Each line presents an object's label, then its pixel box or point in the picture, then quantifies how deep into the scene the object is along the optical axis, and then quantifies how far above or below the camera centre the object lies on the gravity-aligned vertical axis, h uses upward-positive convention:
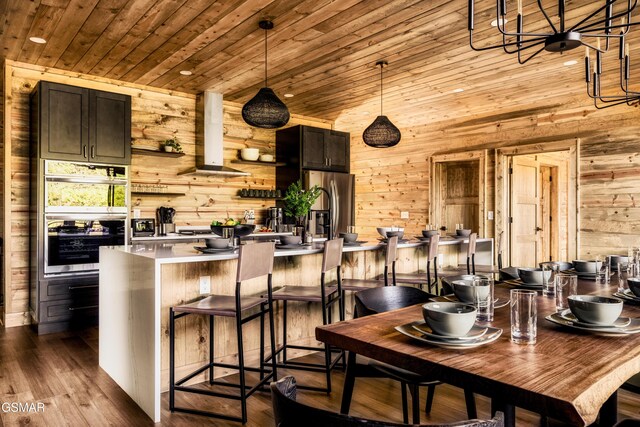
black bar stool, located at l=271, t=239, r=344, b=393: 2.90 -0.56
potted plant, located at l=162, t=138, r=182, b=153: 5.48 +0.81
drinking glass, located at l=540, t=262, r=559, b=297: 1.99 -0.33
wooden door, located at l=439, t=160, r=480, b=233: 6.81 +0.28
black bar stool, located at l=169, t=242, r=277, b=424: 2.46 -0.55
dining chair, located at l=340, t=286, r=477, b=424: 1.74 -0.63
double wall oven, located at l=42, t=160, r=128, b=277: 4.33 -0.01
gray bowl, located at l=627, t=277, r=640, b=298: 1.80 -0.30
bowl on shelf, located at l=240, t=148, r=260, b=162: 6.31 +0.82
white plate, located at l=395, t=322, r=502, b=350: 1.22 -0.36
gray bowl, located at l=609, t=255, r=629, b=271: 2.81 -0.32
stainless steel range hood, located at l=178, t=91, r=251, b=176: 5.76 +0.99
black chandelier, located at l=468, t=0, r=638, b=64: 1.61 +0.65
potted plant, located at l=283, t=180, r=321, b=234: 3.32 +0.07
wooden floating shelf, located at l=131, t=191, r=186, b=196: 5.36 +0.23
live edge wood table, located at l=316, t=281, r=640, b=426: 0.93 -0.38
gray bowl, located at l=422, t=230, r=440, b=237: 4.37 -0.21
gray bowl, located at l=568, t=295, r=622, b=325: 1.38 -0.31
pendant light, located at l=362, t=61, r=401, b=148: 4.88 +0.86
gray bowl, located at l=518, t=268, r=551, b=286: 2.16 -0.31
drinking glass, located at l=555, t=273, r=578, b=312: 1.67 -0.30
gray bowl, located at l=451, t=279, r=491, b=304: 1.58 -0.30
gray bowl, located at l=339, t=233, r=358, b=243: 3.77 -0.22
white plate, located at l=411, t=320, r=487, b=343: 1.25 -0.36
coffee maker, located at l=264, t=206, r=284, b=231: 6.41 -0.11
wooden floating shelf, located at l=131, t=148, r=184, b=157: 5.24 +0.71
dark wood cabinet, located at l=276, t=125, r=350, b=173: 6.62 +0.98
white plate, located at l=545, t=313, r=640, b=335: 1.34 -0.36
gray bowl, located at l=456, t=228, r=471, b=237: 4.86 -0.23
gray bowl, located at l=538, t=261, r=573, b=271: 2.83 -0.35
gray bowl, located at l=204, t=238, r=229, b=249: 2.81 -0.20
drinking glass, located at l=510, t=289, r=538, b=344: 1.27 -0.30
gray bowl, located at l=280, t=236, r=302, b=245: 3.26 -0.21
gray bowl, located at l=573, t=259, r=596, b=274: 2.54 -0.32
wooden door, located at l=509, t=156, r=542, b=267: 6.28 -0.01
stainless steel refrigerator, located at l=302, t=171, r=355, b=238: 6.58 +0.18
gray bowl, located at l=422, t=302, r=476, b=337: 1.25 -0.31
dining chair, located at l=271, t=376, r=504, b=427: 0.76 -0.37
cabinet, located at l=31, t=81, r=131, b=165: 4.37 +0.90
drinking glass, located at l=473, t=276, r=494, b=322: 1.53 -0.31
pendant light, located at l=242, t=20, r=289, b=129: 4.01 +0.92
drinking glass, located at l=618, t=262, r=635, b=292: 2.05 -0.34
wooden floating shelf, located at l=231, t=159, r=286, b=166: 6.31 +0.70
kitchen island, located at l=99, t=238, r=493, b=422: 2.49 -0.62
